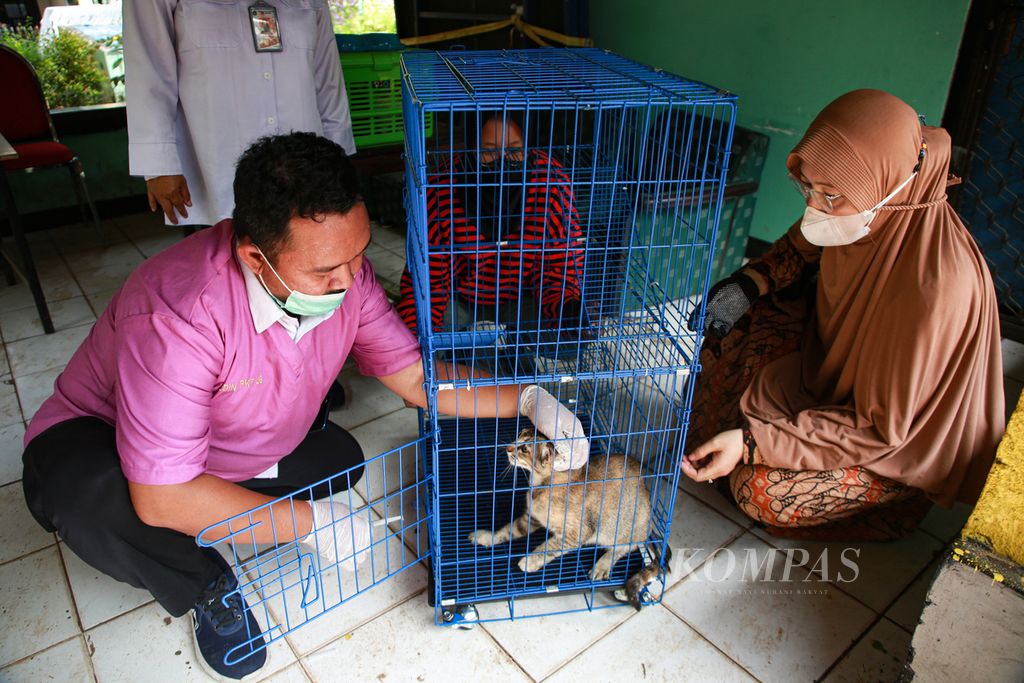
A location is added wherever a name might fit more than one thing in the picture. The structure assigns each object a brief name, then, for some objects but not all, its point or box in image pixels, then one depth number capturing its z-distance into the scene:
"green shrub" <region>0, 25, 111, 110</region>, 3.98
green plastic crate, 3.40
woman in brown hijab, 1.43
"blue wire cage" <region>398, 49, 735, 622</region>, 1.18
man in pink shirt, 1.20
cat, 1.49
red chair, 3.16
